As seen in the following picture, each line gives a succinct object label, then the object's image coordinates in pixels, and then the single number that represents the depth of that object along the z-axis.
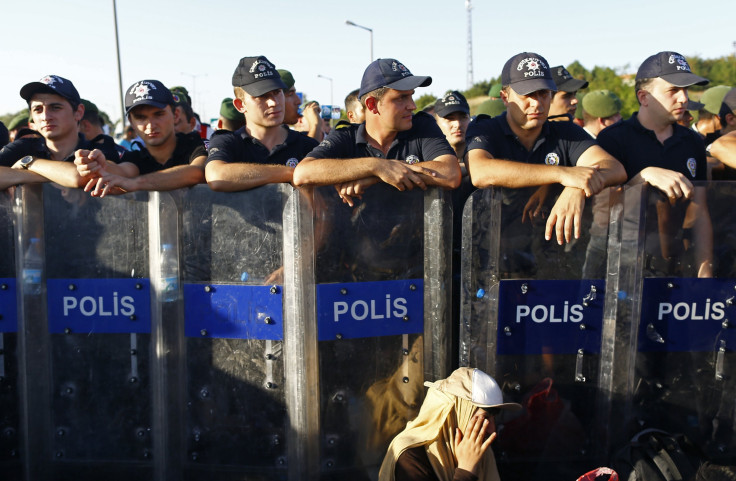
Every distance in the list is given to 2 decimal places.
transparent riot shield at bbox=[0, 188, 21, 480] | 3.37
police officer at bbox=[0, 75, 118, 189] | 3.74
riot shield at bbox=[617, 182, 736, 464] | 3.24
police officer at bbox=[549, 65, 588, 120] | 5.52
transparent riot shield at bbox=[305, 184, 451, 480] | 3.25
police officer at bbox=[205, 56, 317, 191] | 3.68
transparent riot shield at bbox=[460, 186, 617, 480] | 3.25
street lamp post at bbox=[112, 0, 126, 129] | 22.72
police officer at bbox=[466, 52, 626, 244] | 3.19
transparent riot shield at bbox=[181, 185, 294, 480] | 3.27
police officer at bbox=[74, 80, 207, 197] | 3.46
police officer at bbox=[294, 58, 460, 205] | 3.25
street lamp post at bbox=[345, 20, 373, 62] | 30.62
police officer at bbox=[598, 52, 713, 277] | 3.65
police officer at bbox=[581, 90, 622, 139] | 6.30
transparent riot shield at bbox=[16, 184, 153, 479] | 3.35
